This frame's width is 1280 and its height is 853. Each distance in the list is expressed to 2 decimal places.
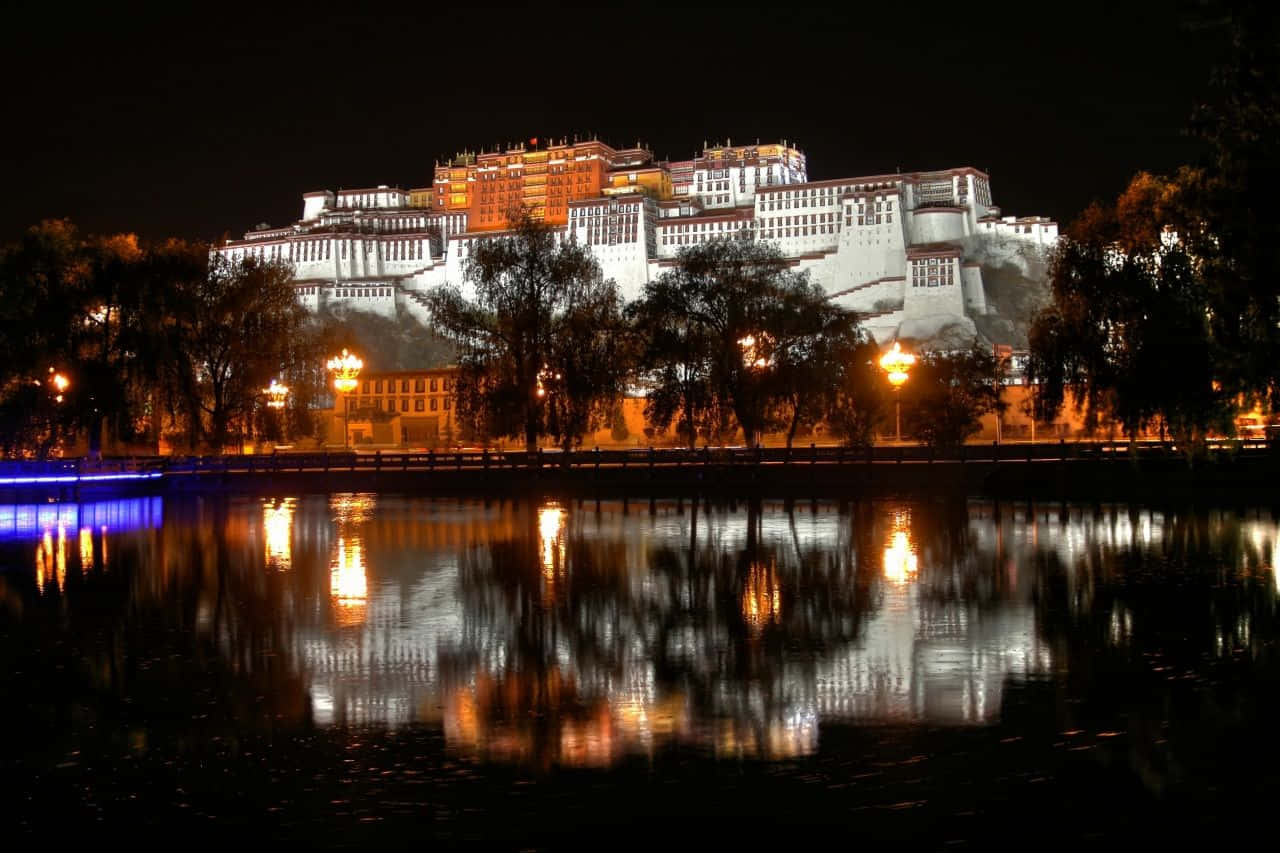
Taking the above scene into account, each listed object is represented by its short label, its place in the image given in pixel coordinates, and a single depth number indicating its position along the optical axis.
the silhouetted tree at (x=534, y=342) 51.12
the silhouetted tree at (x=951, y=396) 61.03
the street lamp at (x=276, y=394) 53.78
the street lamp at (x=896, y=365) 54.59
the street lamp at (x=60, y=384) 49.84
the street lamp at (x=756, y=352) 53.56
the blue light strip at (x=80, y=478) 44.08
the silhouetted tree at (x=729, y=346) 52.38
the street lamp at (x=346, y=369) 56.50
